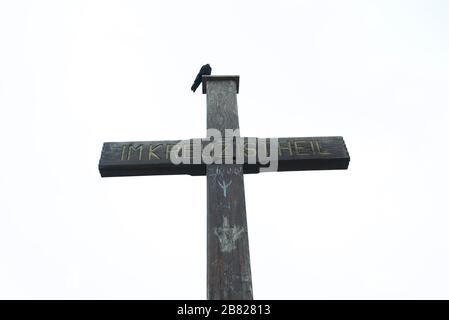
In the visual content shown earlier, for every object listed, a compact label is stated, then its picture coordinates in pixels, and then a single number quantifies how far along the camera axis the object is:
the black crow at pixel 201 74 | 5.76
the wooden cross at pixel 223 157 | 4.60
